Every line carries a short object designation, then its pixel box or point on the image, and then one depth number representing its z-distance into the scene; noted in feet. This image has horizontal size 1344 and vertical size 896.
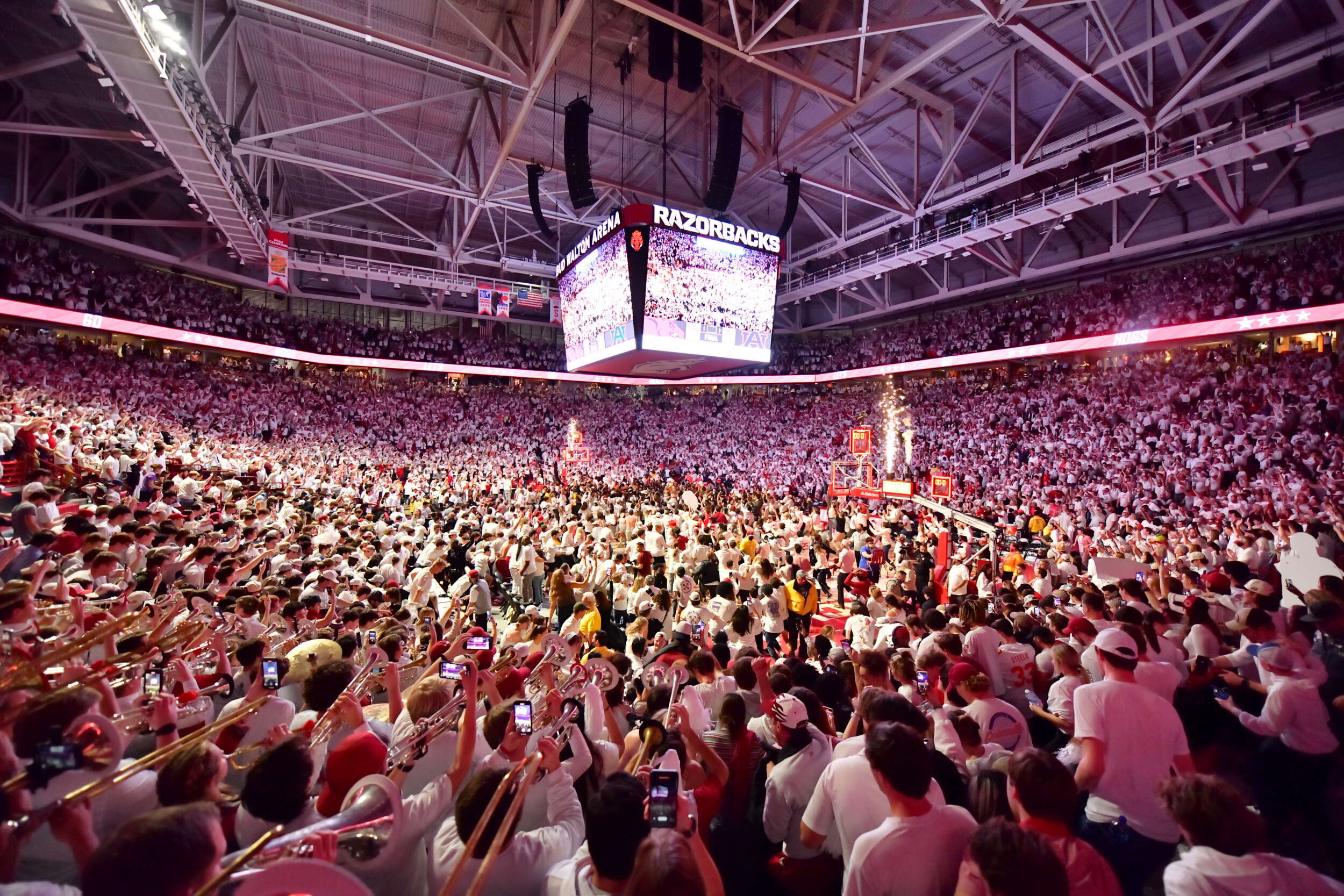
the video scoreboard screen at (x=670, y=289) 37.86
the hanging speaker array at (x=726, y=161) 37.19
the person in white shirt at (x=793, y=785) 8.64
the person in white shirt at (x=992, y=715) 9.96
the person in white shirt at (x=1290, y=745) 10.64
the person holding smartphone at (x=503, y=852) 6.39
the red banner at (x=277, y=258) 48.85
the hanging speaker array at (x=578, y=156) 35.40
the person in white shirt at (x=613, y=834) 5.45
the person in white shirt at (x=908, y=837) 6.07
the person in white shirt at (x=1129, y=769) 8.10
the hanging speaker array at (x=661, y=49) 33.55
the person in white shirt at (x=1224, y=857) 5.34
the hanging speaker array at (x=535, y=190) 41.88
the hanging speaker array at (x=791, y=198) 42.68
